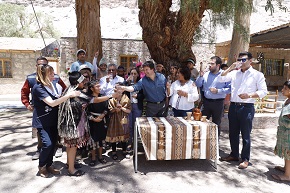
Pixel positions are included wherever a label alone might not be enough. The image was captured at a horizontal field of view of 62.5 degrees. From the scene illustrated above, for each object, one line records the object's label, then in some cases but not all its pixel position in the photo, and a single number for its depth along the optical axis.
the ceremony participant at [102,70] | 5.05
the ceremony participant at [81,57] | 4.96
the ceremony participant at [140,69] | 5.11
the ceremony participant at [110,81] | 4.34
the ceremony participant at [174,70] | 4.53
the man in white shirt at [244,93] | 3.60
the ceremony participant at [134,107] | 4.17
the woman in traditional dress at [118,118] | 3.94
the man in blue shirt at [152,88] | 3.84
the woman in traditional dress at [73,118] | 3.25
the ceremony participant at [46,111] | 3.12
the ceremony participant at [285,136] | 3.22
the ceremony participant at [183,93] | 4.07
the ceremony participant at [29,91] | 4.11
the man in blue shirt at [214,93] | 4.17
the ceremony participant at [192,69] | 5.06
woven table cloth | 3.50
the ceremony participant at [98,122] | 3.65
